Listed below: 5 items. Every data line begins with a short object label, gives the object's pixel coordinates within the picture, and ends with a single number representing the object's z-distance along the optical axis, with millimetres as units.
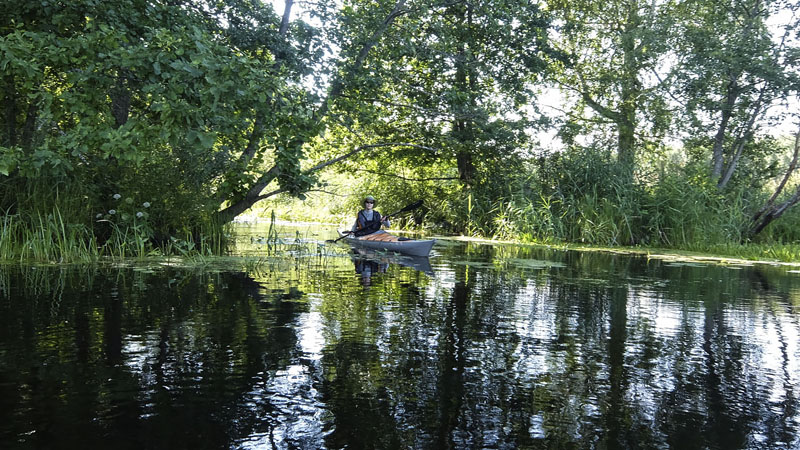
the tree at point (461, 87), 15984
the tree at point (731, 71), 18761
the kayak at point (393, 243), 12742
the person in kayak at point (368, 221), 15242
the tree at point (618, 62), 20969
